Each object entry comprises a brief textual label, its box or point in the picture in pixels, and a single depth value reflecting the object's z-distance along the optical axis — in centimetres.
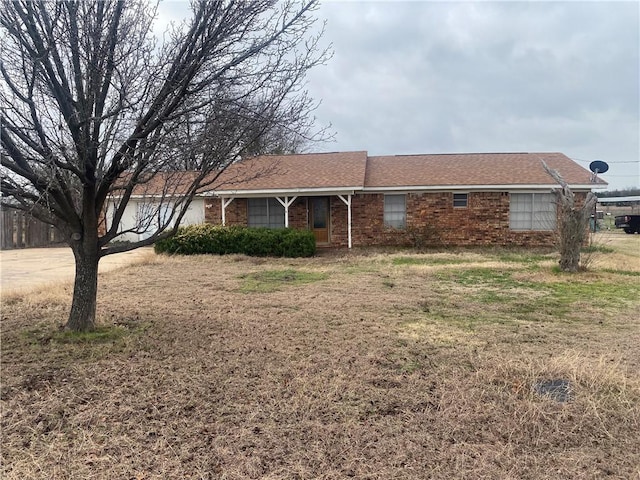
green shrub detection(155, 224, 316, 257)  1515
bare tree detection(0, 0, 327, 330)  414
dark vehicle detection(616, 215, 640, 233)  2760
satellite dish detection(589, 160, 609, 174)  1669
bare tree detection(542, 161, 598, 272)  1077
